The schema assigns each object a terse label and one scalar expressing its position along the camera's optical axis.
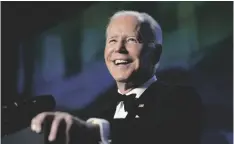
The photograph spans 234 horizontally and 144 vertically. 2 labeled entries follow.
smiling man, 2.67
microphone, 2.73
